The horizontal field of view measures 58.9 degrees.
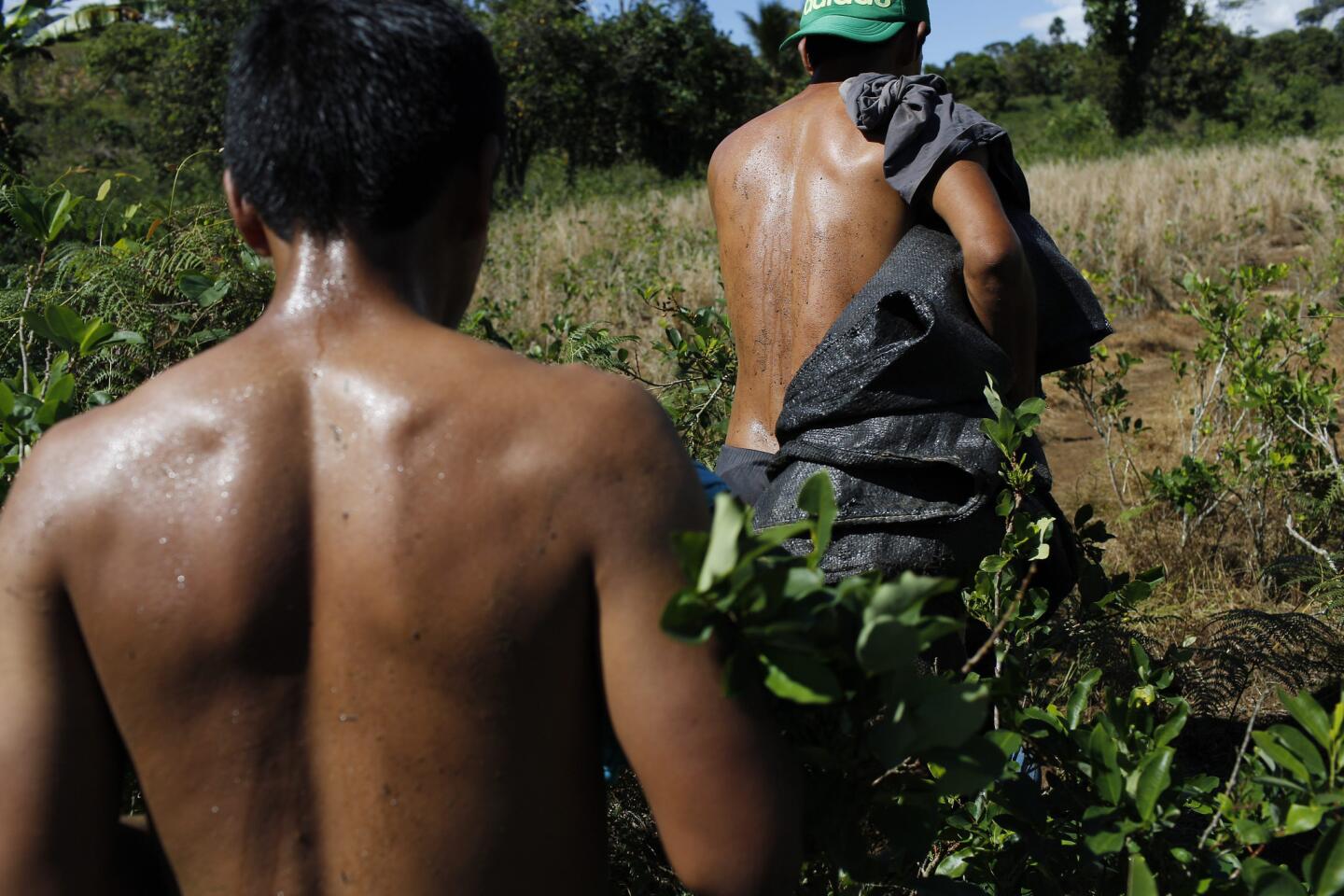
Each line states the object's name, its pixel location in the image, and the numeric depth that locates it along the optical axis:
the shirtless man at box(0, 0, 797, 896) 1.04
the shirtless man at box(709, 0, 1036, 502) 2.27
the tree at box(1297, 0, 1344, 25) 79.51
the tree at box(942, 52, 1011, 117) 37.69
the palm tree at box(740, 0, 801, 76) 23.84
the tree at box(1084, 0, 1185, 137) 23.91
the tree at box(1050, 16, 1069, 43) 66.50
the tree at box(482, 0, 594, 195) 19.23
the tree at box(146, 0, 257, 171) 17.75
